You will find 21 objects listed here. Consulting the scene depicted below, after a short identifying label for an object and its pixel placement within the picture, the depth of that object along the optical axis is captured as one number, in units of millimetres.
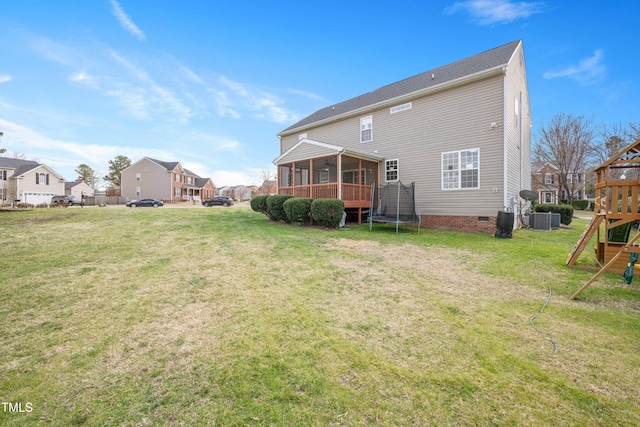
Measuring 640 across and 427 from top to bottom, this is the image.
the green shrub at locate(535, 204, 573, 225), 14438
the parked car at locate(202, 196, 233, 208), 32750
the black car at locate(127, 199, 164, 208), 28953
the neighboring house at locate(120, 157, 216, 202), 41594
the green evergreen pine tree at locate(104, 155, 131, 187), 52406
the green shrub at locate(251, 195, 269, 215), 13675
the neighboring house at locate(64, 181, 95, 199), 45156
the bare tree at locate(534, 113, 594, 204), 23234
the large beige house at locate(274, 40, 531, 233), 10633
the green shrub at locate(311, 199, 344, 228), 10445
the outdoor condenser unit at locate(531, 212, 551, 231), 11859
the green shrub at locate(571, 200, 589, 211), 31438
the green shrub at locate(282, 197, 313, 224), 11188
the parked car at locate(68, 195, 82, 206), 29906
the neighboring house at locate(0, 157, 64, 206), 28383
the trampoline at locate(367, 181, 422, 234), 10688
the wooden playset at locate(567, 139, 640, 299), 4945
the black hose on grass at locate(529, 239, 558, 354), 2602
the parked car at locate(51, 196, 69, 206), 30250
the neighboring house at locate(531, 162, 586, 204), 24881
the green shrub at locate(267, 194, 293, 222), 12344
